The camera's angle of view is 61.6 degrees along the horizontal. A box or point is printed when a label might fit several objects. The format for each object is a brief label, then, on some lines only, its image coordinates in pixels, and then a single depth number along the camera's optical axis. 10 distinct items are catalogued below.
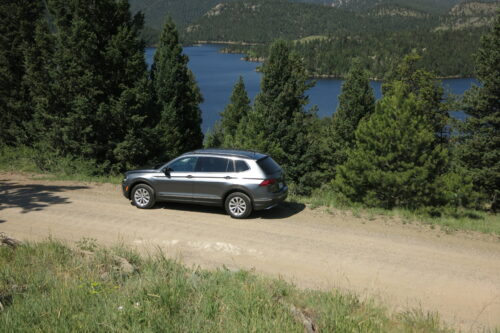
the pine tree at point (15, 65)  22.36
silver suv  10.45
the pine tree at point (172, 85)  28.73
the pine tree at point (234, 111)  49.16
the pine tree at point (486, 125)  25.84
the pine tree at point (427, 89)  32.69
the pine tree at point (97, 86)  17.58
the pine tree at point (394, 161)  14.54
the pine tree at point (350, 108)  28.97
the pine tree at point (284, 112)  27.25
